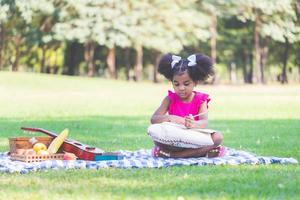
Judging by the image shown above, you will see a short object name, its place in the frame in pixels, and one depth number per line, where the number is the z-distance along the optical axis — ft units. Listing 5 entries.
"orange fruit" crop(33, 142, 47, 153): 27.34
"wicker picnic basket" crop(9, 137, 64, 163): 25.71
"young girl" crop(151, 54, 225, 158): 27.61
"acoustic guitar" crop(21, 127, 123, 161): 26.16
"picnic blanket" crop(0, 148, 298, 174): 24.10
